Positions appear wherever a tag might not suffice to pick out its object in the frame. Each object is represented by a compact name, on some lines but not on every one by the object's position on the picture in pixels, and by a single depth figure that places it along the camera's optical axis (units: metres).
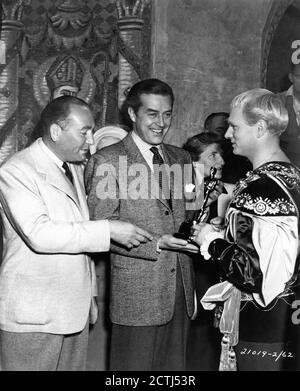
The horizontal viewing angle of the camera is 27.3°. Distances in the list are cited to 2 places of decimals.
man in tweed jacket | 3.77
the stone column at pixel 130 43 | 5.42
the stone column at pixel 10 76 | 5.34
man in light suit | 3.31
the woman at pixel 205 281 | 4.45
